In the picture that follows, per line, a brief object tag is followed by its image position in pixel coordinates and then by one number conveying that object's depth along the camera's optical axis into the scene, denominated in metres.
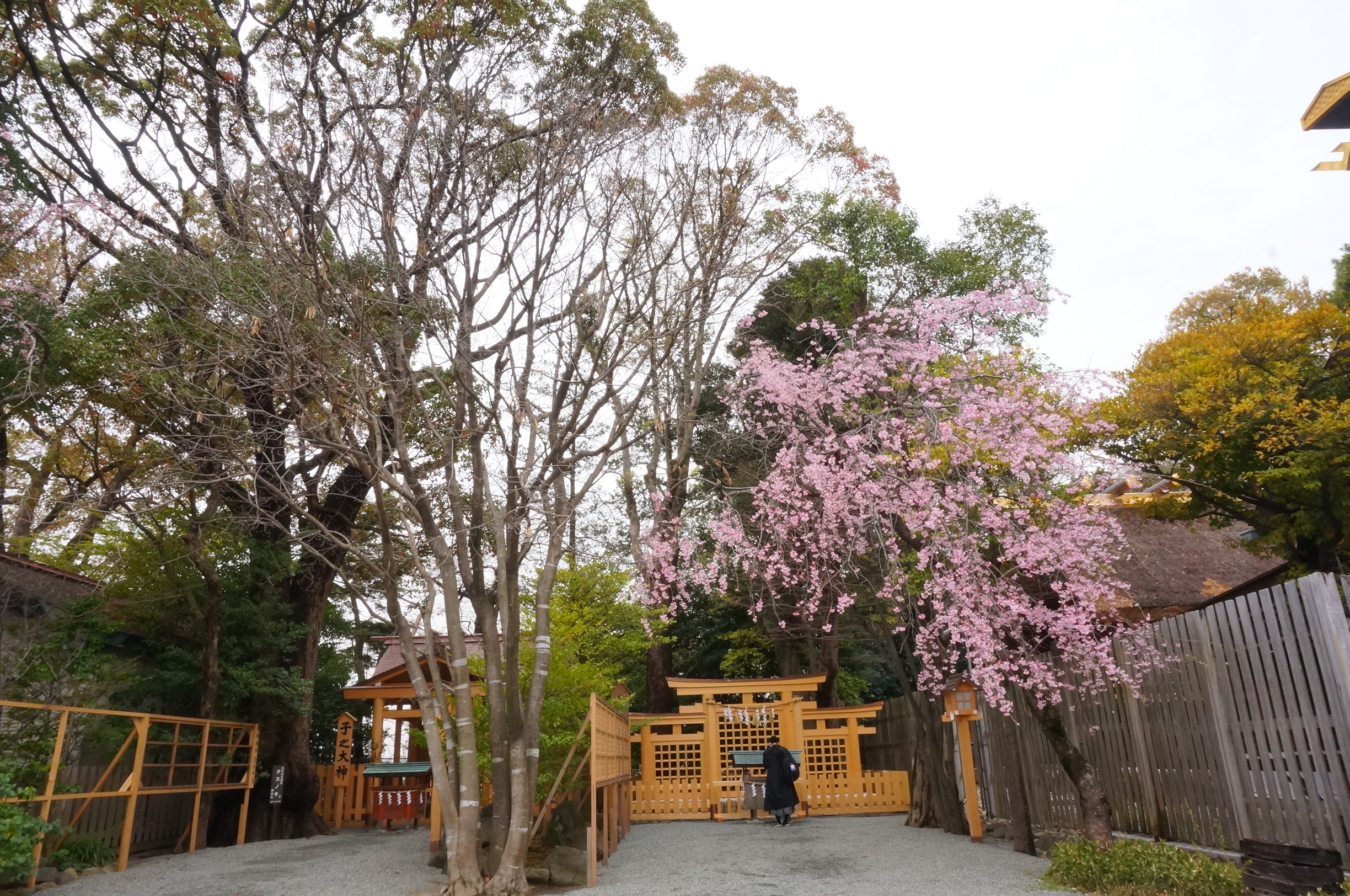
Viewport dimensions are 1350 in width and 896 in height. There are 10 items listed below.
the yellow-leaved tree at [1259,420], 11.24
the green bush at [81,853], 8.30
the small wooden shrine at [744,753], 13.88
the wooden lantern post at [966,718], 9.37
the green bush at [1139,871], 5.38
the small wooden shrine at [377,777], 13.91
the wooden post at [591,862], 7.18
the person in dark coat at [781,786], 12.20
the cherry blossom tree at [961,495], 7.49
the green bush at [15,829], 6.08
